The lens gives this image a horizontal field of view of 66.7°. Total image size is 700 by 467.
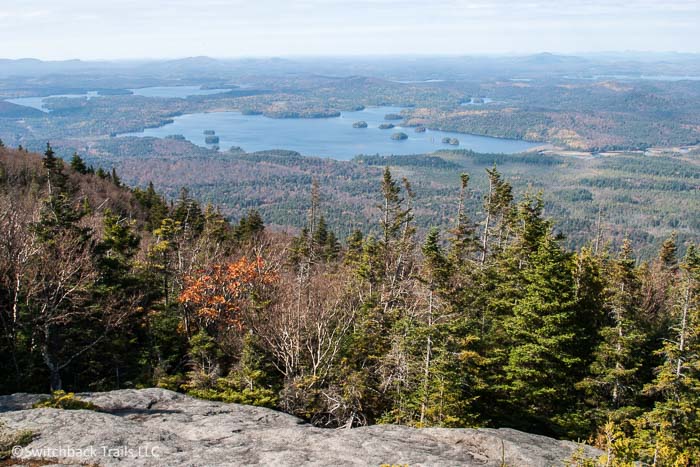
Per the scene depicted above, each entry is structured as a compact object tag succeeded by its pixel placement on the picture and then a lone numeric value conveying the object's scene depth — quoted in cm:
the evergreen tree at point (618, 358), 1978
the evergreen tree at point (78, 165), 6831
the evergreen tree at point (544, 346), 2106
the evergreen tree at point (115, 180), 7355
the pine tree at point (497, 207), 3212
